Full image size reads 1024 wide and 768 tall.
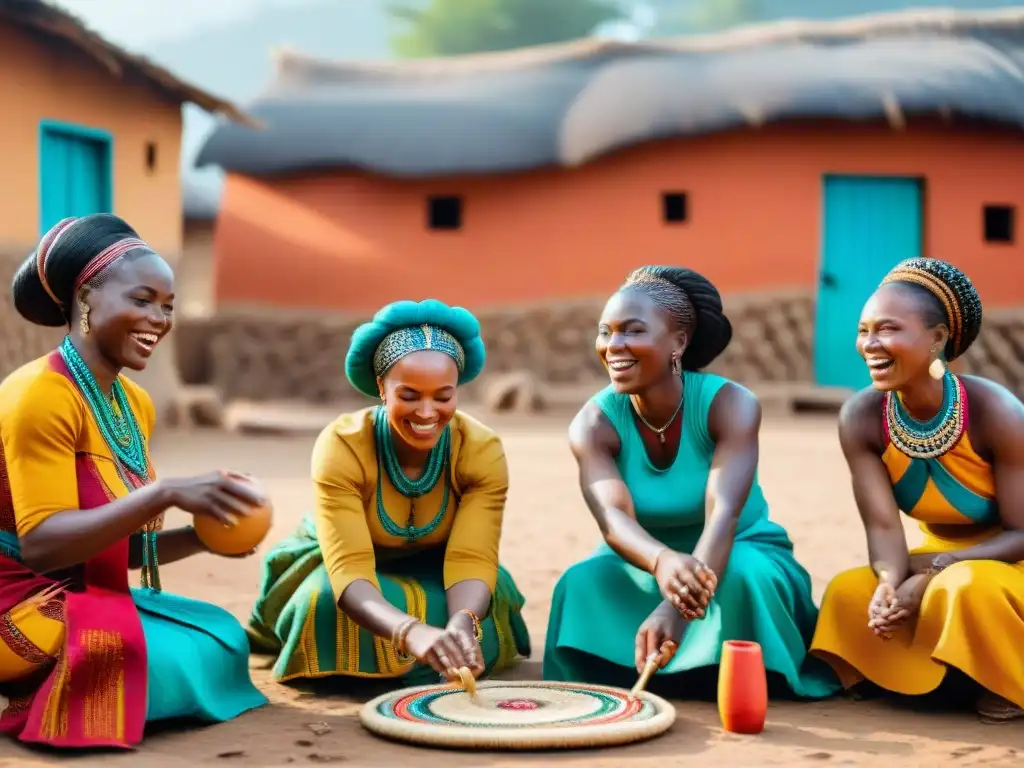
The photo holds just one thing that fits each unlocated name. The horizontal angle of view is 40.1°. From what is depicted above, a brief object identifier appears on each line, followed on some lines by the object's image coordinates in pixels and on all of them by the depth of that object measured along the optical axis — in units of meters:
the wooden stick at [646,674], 3.95
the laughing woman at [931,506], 3.86
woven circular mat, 3.53
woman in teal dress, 4.10
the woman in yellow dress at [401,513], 4.05
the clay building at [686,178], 14.63
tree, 39.75
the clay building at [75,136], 10.83
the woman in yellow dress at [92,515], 3.49
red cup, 3.70
